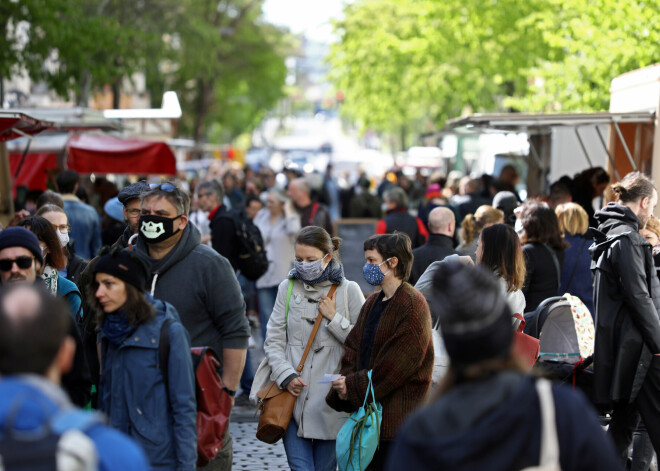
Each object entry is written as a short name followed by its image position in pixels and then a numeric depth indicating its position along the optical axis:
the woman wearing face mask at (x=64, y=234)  13.46
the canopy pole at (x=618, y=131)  21.86
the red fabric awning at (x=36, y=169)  33.06
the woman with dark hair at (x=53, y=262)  10.73
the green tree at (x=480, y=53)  30.98
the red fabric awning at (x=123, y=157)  29.31
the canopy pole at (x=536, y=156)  30.87
